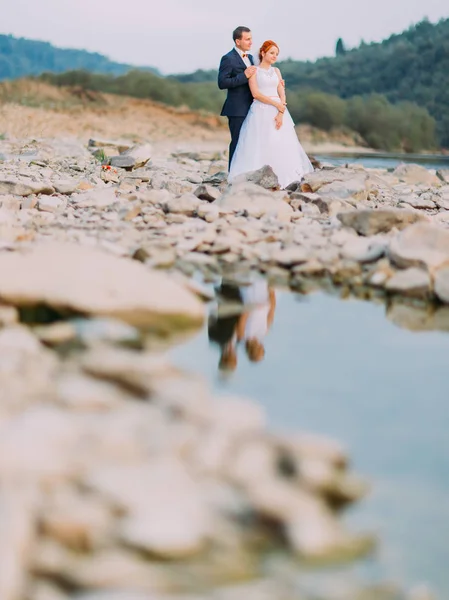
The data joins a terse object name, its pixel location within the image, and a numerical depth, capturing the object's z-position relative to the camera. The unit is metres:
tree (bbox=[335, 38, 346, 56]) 85.27
